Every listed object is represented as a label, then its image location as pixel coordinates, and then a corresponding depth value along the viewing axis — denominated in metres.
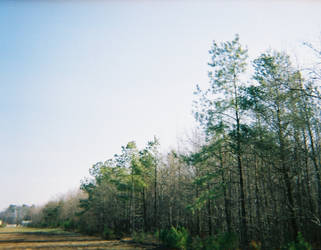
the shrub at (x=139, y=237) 23.52
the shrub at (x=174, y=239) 16.06
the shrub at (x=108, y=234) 30.61
